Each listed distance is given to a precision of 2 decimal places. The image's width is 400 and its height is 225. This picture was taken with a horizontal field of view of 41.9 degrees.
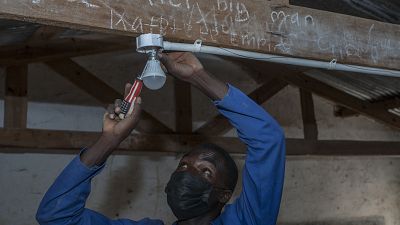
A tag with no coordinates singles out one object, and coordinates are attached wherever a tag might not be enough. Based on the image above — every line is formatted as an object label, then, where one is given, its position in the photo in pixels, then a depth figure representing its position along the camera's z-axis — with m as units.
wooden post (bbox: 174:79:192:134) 4.12
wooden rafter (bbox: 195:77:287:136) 4.25
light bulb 1.27
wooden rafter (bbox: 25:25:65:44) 2.55
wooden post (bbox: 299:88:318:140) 4.53
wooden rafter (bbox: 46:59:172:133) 3.68
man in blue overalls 1.36
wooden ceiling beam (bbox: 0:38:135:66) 3.31
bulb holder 1.28
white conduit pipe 1.36
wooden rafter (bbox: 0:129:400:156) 3.41
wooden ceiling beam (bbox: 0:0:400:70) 1.21
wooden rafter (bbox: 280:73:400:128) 4.27
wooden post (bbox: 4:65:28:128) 3.48
